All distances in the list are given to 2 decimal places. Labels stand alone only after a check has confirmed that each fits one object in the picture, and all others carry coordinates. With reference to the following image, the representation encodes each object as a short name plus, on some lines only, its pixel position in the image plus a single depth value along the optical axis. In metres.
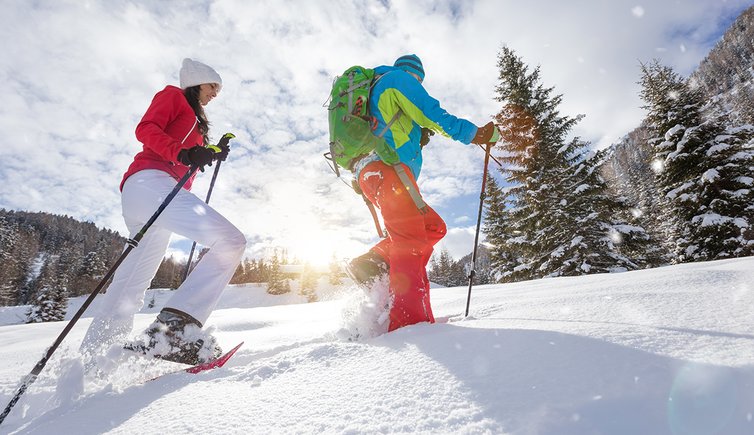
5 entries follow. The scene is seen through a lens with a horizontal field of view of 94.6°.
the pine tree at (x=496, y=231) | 23.03
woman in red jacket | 2.15
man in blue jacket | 2.55
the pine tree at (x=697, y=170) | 14.09
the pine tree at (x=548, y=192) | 13.66
